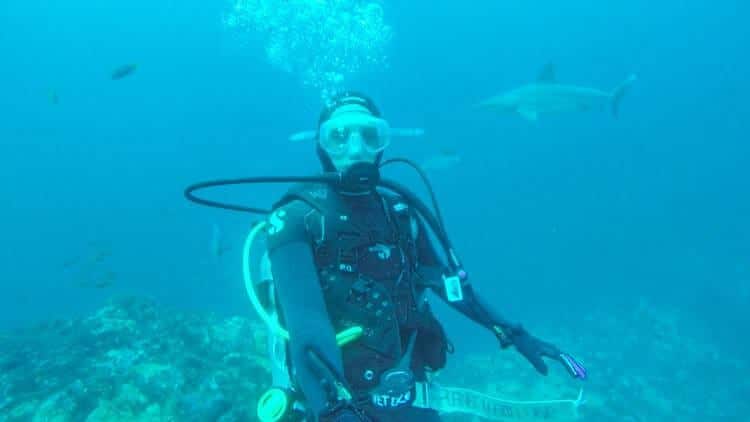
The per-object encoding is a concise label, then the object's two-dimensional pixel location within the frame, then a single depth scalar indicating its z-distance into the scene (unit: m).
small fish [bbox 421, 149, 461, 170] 13.45
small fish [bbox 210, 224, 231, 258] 9.37
